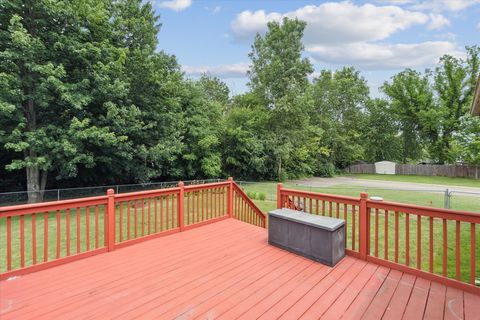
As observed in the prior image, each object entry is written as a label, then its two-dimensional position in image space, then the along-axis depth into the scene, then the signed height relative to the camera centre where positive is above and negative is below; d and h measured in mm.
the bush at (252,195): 11419 -1584
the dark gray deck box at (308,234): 3268 -1016
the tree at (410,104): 25875 +5361
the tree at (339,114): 24219 +4209
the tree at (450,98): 24094 +5573
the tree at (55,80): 7910 +2558
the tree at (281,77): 17422 +5452
